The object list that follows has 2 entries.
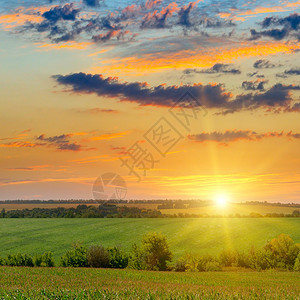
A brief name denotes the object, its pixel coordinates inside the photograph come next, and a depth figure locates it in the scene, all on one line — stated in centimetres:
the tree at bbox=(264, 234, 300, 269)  8031
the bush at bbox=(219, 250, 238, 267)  8375
